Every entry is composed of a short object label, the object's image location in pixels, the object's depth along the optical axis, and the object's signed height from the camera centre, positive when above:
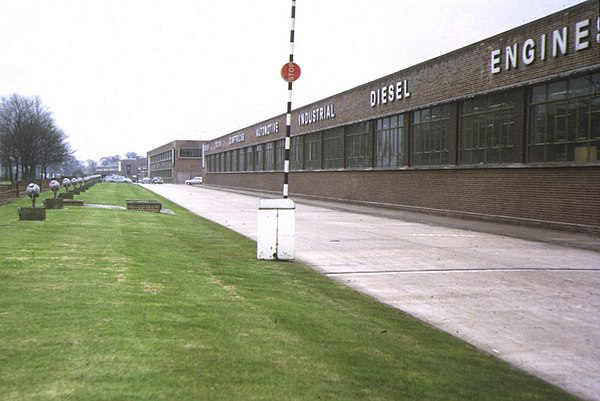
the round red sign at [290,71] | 12.37 +2.19
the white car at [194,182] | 103.29 -1.45
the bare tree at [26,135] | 62.53 +4.12
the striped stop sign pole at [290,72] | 12.26 +2.17
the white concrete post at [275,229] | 11.04 -1.04
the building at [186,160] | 122.94 +2.90
